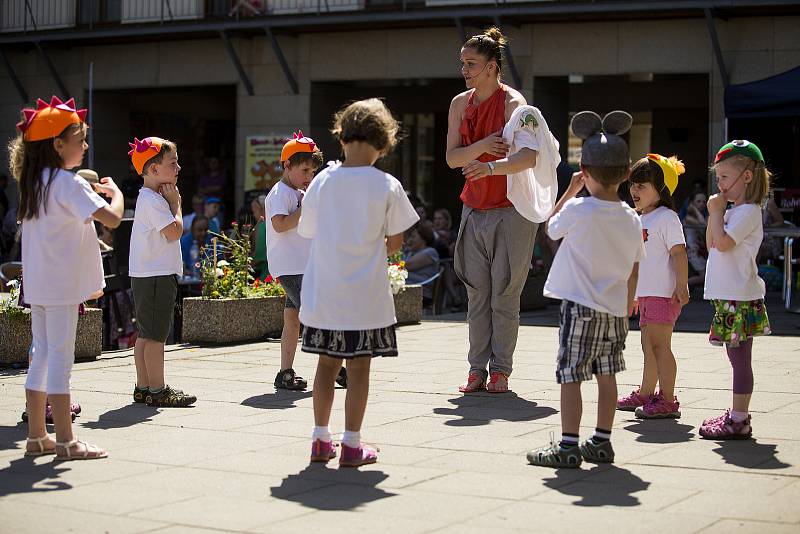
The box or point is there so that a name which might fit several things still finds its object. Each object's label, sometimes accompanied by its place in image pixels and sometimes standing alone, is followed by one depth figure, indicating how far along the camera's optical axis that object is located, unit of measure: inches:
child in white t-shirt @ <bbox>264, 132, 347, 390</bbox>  308.8
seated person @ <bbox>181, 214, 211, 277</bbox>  639.1
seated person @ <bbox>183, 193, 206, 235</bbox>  812.6
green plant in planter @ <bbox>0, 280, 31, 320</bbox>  351.9
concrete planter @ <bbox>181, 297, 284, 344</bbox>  409.1
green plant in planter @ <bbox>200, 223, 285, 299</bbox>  421.7
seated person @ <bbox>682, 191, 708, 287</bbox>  650.8
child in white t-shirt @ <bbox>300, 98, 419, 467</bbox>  215.6
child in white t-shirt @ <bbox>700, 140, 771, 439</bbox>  242.4
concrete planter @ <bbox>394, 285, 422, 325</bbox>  476.7
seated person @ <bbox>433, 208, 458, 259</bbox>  624.1
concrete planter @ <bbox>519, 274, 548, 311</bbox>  550.6
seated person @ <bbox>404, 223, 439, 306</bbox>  577.6
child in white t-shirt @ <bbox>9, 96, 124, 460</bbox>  223.3
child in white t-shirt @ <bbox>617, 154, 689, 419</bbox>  265.9
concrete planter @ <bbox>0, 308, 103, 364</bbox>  350.6
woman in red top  301.0
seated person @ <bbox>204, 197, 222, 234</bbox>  690.1
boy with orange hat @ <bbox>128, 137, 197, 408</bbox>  284.2
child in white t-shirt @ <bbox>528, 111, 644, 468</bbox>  218.5
